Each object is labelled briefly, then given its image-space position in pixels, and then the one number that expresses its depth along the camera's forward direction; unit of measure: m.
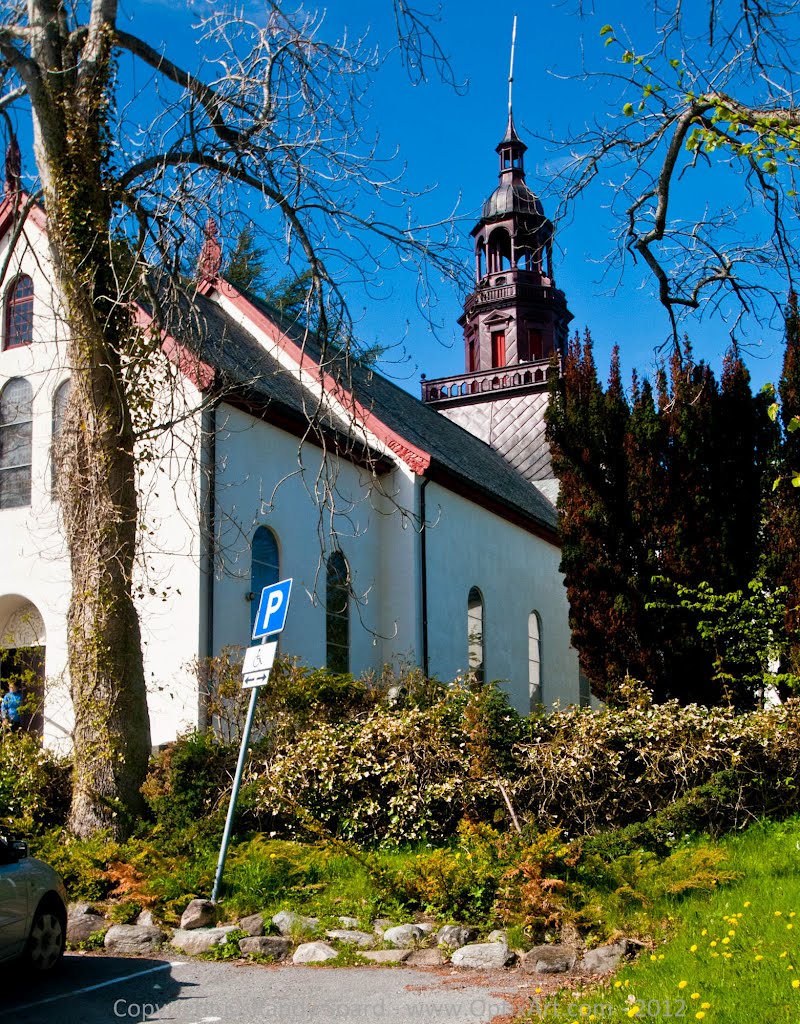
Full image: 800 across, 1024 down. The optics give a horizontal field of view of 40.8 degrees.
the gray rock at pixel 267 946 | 7.96
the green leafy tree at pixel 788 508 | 13.70
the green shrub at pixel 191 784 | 10.92
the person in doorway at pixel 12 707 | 14.07
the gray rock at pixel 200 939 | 8.15
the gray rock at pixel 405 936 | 7.96
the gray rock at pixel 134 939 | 8.31
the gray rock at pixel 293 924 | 8.30
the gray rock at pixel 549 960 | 7.20
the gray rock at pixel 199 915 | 8.55
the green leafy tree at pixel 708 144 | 6.77
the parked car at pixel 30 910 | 6.89
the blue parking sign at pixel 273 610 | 9.34
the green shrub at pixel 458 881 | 8.48
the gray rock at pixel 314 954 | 7.79
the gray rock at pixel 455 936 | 7.82
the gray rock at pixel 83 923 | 8.66
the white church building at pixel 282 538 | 14.74
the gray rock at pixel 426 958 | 7.60
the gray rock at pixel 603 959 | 7.05
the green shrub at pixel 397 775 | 10.89
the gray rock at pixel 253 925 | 8.38
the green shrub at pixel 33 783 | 11.59
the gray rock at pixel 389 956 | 7.66
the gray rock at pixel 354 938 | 8.01
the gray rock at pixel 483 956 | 7.46
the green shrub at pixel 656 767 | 10.43
